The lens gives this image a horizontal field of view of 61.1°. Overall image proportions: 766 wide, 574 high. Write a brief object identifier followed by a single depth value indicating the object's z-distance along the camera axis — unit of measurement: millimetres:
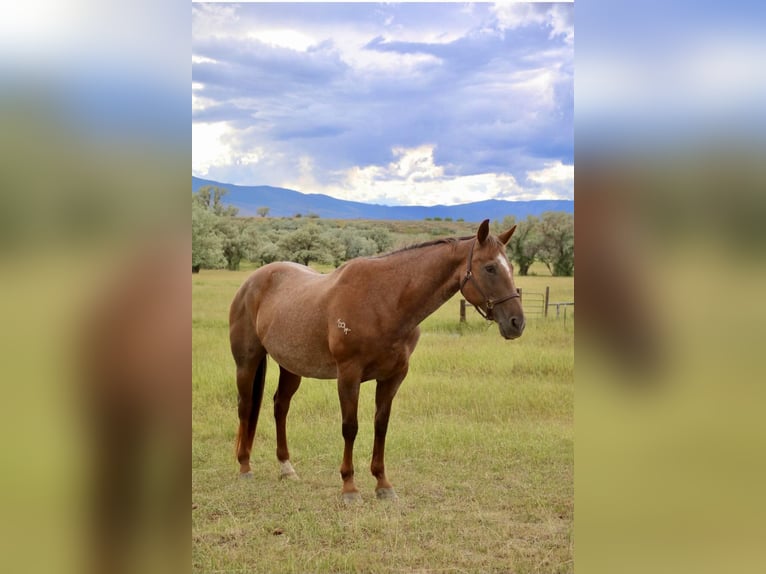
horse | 5004
